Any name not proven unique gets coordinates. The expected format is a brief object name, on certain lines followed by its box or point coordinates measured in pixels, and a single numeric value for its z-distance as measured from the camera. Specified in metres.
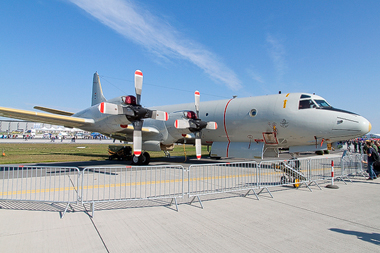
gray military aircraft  11.19
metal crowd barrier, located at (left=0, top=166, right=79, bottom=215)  6.33
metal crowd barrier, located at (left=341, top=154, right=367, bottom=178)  10.03
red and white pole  8.39
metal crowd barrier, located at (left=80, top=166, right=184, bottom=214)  6.52
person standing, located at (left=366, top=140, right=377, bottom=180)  9.87
